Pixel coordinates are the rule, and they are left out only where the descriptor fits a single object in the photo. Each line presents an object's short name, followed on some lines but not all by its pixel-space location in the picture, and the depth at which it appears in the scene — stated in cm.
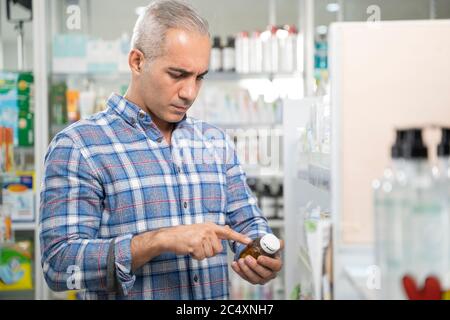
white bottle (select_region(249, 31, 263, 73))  377
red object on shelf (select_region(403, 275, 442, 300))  86
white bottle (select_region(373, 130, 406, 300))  89
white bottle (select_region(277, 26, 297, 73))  377
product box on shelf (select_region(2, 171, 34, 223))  359
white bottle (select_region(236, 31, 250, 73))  377
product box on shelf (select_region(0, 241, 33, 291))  364
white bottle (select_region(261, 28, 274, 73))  377
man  138
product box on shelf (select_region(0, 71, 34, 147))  355
